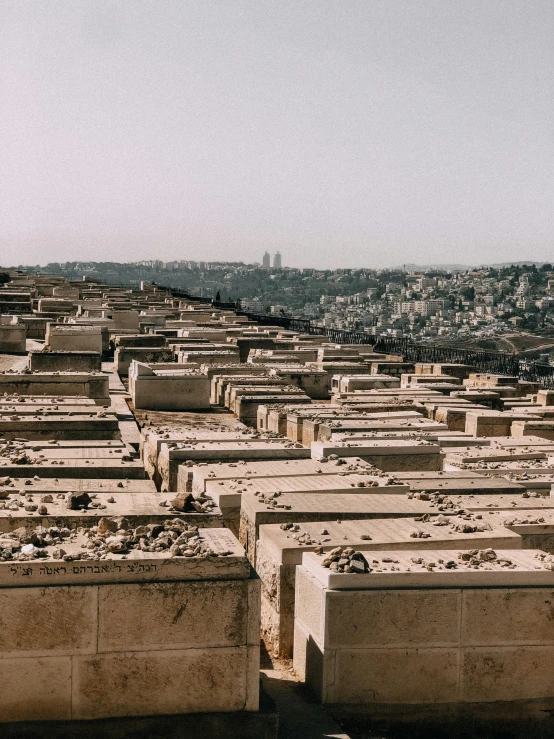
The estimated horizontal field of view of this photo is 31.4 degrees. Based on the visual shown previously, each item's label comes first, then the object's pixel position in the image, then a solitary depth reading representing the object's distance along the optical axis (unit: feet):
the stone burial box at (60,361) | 50.75
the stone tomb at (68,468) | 25.27
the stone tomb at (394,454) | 31.27
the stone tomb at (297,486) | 24.14
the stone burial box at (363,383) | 53.93
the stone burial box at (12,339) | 66.50
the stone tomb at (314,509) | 22.57
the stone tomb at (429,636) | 17.93
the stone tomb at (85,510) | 19.39
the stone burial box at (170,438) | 31.55
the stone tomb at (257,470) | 26.56
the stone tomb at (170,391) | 46.42
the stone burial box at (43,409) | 34.09
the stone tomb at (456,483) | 26.43
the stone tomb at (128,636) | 16.37
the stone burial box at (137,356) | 59.98
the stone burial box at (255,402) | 44.06
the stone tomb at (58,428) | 31.99
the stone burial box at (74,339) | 61.36
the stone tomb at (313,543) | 20.34
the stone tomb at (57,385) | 42.29
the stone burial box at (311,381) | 53.78
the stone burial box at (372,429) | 35.09
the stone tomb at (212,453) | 29.09
